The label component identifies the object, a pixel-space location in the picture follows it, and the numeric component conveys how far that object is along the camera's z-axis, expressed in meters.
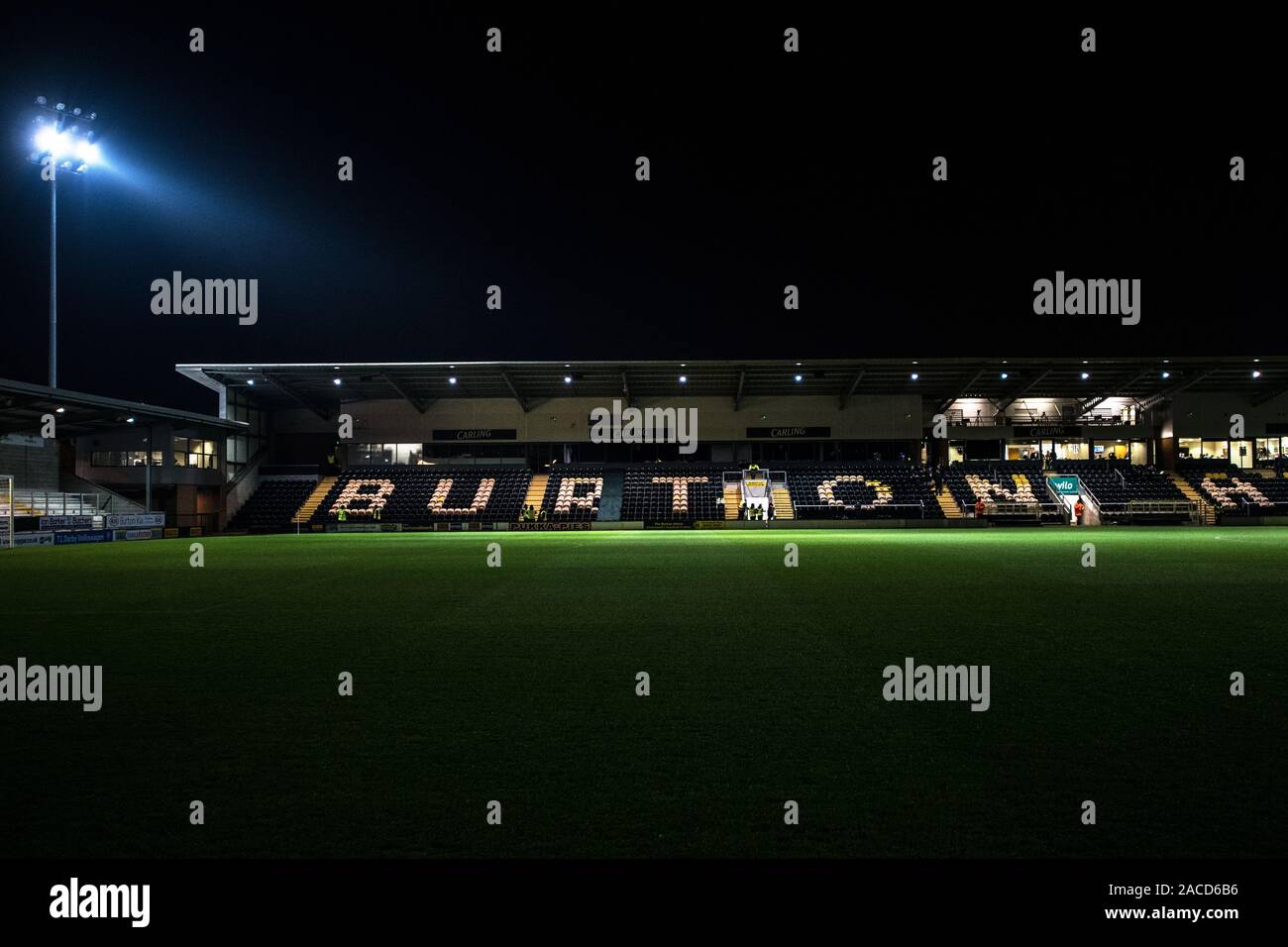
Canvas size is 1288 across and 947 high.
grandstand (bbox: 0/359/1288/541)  48.31
